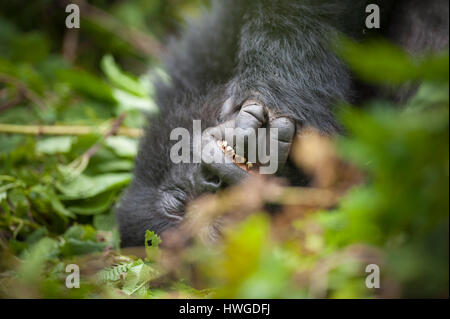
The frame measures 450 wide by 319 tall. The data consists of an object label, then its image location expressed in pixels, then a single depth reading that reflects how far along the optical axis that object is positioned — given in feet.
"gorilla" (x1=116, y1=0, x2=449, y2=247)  4.25
